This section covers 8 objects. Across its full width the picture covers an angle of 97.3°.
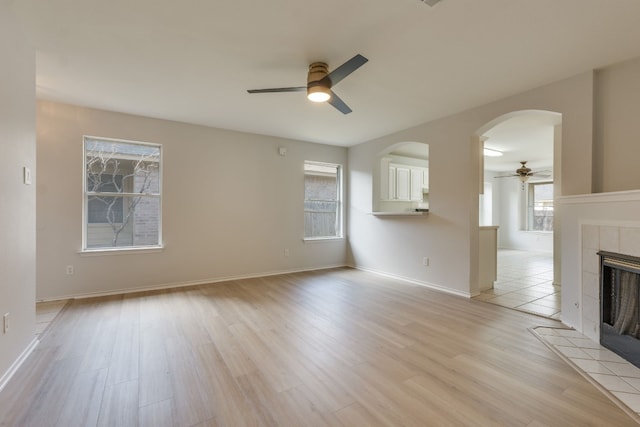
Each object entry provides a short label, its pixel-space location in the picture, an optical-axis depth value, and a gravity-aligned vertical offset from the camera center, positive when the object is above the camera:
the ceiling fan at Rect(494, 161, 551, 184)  6.47 +0.95
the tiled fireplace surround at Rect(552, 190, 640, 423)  1.97 -0.62
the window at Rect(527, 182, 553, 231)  8.47 +0.22
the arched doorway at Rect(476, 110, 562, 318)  3.89 +0.13
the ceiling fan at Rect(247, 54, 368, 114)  2.42 +1.15
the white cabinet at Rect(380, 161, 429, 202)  5.67 +0.65
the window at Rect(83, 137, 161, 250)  3.94 +0.26
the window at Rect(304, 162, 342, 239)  5.68 +0.25
